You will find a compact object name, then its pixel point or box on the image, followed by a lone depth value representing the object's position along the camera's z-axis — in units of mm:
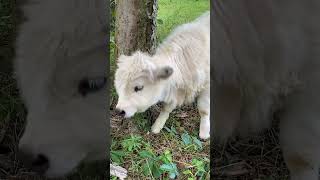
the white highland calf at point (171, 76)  1354
